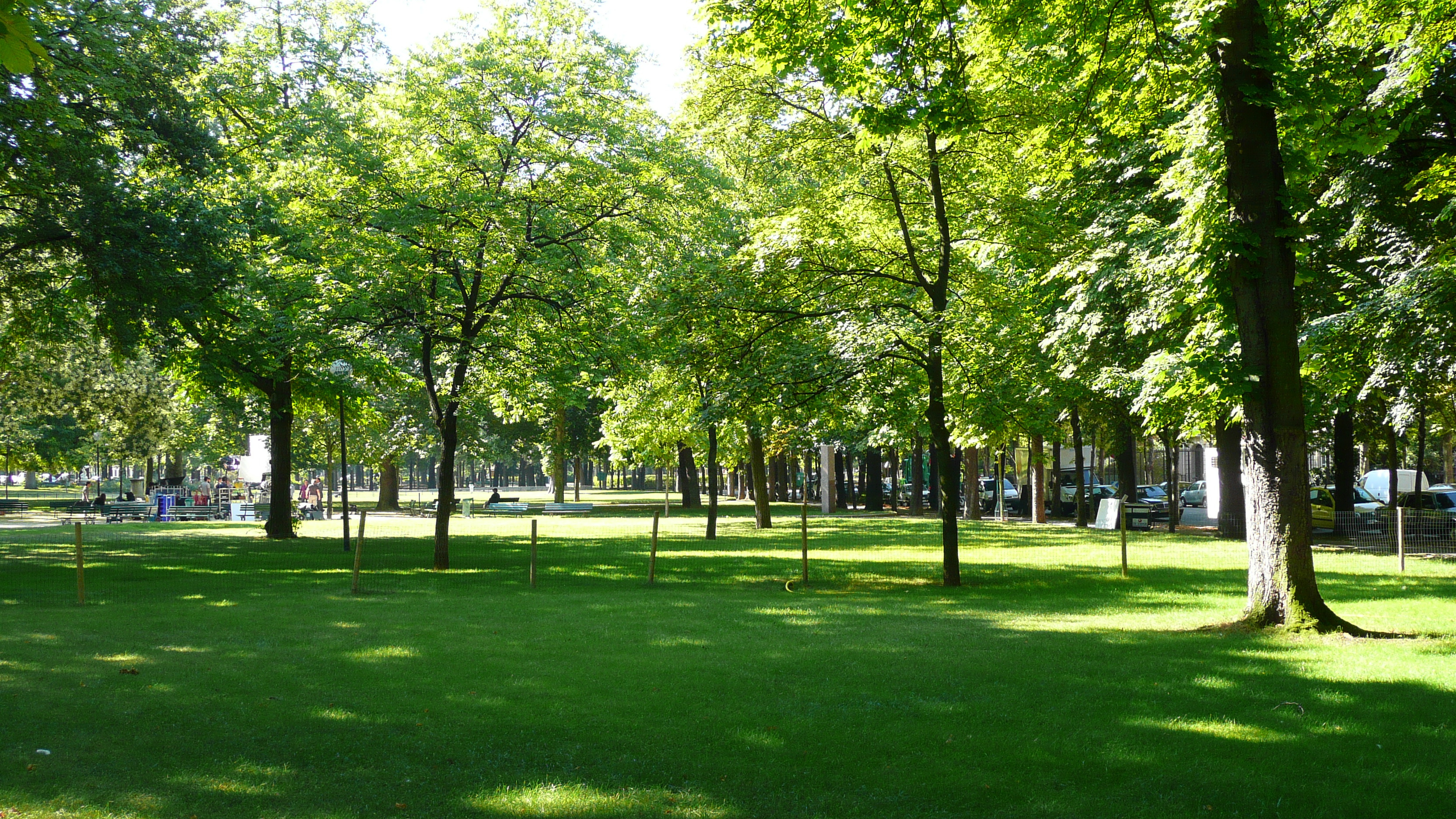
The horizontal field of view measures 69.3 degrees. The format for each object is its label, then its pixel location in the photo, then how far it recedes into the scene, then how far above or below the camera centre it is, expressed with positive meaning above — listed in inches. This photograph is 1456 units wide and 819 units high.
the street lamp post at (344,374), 928.3 +77.9
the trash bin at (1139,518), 1353.3 -79.7
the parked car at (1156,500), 1429.6 -82.7
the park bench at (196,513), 1694.1 -83.8
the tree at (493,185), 751.1 +203.7
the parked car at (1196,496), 2287.2 -88.0
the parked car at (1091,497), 1812.3 -79.1
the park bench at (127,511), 1649.9 -78.3
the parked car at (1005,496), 1934.1 -75.6
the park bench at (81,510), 1750.7 -84.0
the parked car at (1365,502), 1480.1 -70.5
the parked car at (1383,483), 1861.5 -50.2
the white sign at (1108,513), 1305.4 -70.9
